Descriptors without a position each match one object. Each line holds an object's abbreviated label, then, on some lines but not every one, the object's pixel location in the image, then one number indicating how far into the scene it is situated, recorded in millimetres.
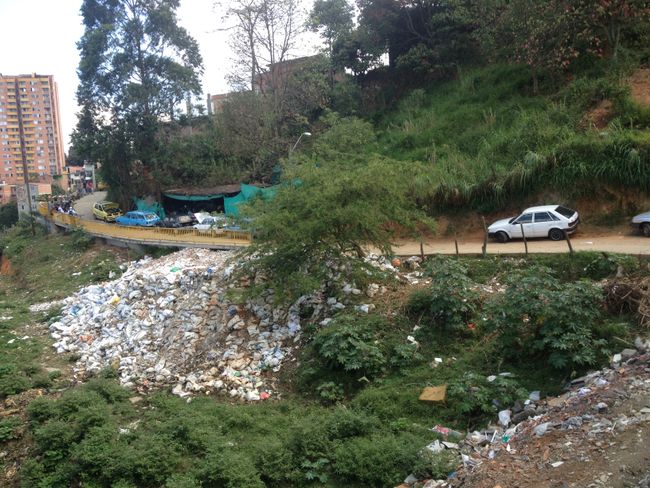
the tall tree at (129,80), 30094
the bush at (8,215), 51062
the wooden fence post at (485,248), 15344
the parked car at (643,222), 15543
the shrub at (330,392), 10602
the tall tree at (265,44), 29344
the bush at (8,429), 10805
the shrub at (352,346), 10953
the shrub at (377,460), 7891
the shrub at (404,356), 10969
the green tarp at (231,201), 27625
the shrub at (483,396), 8859
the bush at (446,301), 11609
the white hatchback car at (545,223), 16656
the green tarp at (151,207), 31386
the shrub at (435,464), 7453
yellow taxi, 32469
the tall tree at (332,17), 37094
